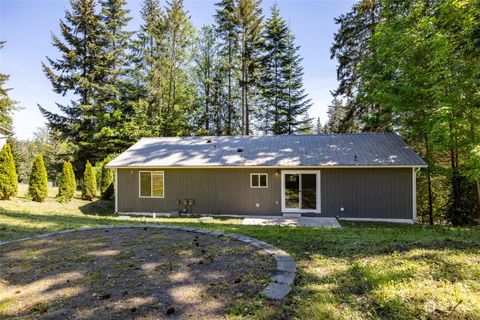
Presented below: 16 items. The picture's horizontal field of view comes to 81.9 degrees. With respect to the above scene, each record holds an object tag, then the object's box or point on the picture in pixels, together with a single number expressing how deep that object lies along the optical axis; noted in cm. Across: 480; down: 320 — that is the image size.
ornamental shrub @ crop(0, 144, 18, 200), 1109
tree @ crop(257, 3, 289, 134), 1916
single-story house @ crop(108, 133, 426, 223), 972
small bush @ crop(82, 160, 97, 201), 1364
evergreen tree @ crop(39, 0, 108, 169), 1905
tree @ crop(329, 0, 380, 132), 1438
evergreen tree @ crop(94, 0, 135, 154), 1895
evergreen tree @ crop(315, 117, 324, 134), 4190
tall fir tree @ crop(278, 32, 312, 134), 1956
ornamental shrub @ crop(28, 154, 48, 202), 1166
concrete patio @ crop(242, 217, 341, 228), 863
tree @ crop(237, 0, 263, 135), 1839
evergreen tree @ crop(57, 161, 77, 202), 1302
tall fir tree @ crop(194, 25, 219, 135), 2036
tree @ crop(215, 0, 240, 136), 1842
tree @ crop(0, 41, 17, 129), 2165
